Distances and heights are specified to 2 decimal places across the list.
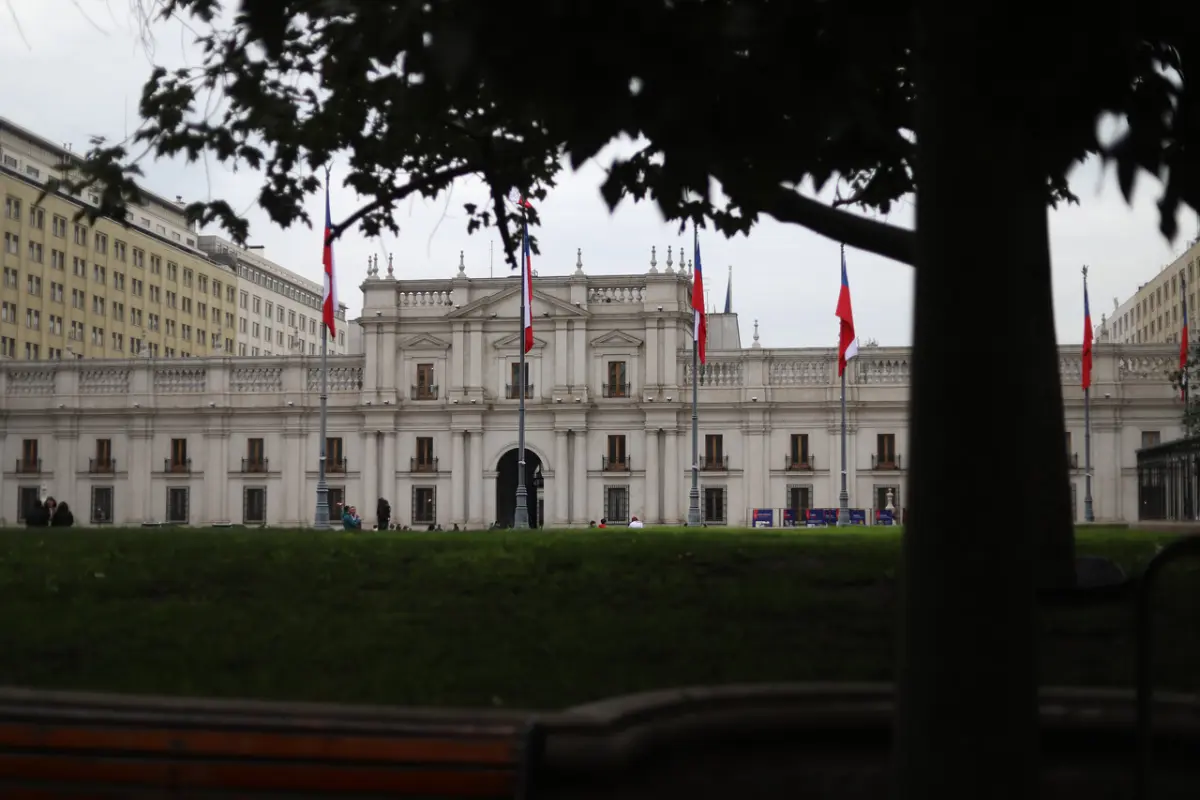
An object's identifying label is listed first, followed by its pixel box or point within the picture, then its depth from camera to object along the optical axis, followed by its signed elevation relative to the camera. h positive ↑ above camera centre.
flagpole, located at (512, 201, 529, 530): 40.59 +0.14
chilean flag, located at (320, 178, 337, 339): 38.63 +6.00
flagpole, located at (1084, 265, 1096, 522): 52.32 +0.80
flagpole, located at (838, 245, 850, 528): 51.81 -1.19
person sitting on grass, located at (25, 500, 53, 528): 32.12 -0.96
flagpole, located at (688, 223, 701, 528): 48.88 +0.16
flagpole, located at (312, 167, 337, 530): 43.59 -0.37
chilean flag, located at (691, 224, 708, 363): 44.46 +6.44
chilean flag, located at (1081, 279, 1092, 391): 48.53 +5.32
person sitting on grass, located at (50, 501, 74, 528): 34.82 -1.03
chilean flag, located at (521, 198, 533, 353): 40.31 +6.34
